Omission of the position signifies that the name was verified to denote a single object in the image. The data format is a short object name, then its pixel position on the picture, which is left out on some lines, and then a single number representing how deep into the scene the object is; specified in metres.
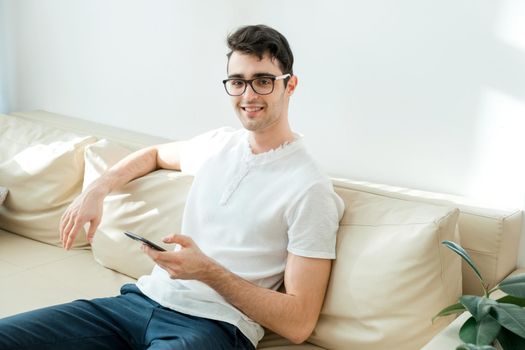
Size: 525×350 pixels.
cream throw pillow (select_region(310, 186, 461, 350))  1.73
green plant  1.33
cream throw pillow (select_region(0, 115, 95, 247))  2.61
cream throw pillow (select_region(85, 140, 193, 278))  2.24
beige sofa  1.74
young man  1.77
